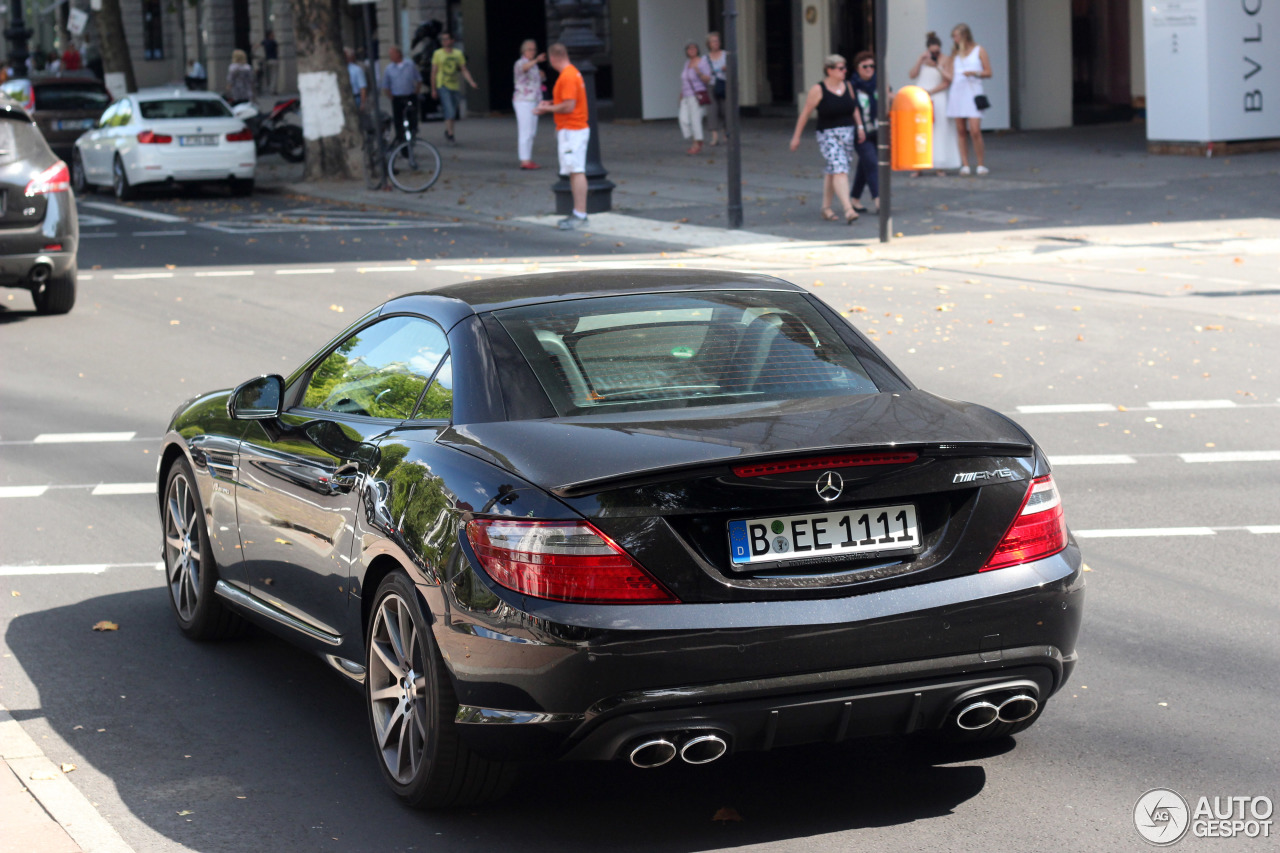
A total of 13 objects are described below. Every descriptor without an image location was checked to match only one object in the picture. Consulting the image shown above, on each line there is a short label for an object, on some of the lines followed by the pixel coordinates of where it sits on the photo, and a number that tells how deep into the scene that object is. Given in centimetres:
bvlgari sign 2402
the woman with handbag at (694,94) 2875
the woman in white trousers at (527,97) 2666
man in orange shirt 1995
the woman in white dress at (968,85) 2312
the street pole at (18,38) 4888
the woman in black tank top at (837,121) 1912
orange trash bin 1791
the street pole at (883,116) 1753
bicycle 2497
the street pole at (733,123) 1925
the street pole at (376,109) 2475
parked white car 2516
